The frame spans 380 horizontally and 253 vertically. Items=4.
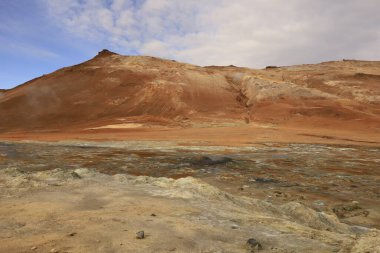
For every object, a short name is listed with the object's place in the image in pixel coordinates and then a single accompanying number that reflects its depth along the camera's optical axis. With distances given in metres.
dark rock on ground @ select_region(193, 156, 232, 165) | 16.08
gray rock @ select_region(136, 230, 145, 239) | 4.64
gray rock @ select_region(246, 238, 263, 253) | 4.48
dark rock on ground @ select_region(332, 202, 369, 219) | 9.03
